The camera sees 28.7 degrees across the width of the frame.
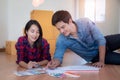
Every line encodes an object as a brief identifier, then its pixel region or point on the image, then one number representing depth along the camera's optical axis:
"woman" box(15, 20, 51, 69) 2.00
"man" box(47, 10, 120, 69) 1.99
